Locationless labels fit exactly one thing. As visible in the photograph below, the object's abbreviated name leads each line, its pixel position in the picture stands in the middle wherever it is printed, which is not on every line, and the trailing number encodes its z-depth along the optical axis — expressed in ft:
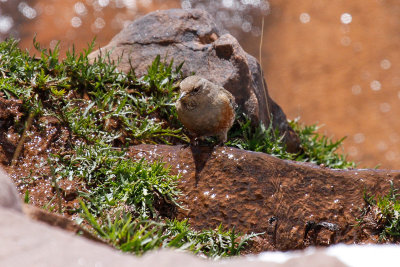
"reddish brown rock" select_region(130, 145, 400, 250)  28.17
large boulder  37.42
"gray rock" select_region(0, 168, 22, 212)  15.53
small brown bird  30.60
